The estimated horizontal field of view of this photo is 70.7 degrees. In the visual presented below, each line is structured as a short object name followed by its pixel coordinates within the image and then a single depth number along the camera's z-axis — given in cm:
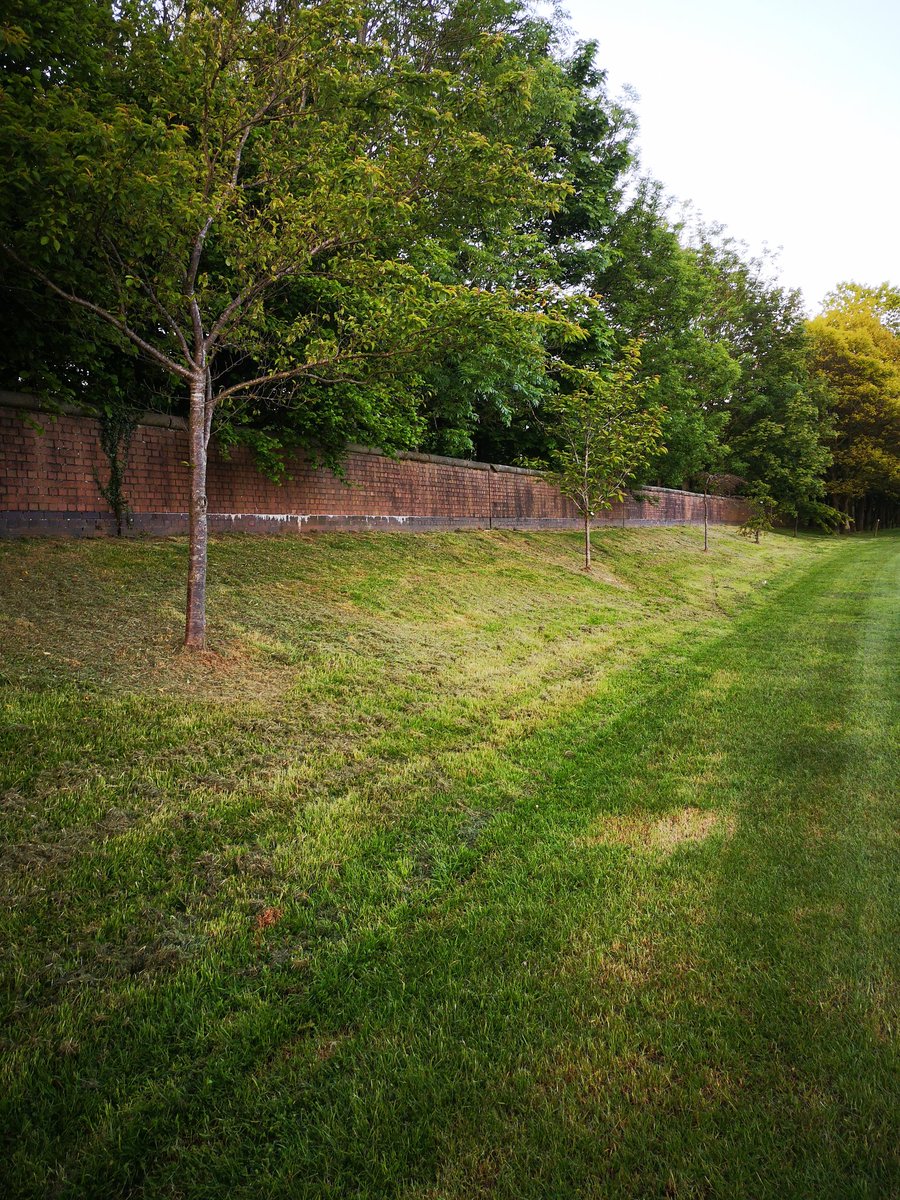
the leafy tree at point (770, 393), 3541
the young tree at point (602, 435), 1314
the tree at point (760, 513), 2484
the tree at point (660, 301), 2195
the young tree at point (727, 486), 3659
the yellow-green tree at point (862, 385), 4097
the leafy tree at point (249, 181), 441
